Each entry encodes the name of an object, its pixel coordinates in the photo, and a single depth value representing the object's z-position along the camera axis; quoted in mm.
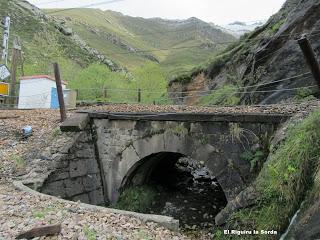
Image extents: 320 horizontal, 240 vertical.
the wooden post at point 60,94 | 7539
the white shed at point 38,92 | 10841
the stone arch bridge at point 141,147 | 5623
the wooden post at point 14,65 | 11755
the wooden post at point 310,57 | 3644
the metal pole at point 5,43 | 13999
